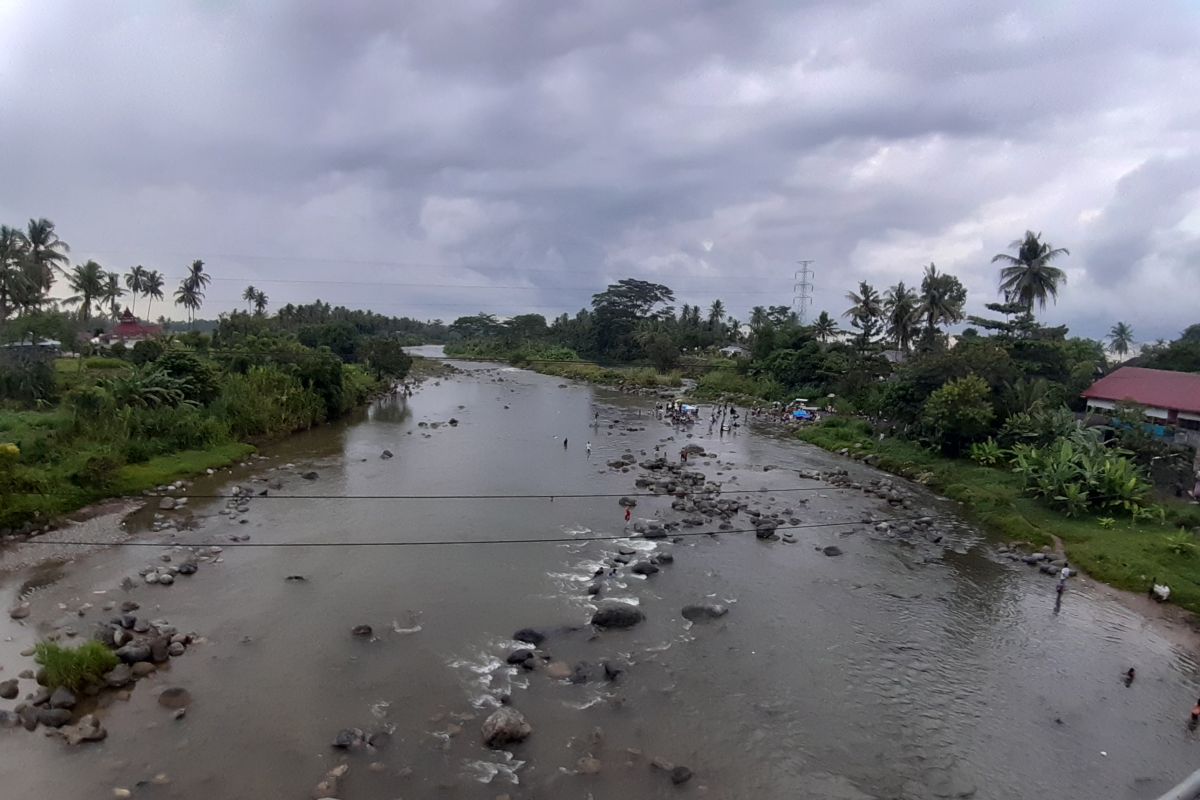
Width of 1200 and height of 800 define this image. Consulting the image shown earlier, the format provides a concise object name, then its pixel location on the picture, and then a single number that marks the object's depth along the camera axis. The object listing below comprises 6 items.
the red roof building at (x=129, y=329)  76.80
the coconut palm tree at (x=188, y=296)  92.06
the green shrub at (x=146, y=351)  49.27
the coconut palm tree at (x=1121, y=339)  101.50
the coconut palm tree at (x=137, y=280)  90.41
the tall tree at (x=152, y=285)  91.25
